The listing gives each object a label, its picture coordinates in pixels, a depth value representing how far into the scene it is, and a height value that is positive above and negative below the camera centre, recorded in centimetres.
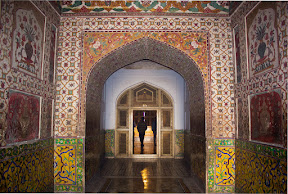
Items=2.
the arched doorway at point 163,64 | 405 +57
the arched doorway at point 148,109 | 744 -6
